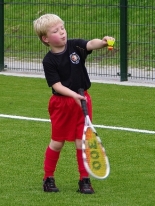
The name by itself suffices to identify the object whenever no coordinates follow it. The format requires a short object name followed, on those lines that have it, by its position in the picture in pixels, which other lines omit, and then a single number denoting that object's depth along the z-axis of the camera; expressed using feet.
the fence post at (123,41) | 97.19
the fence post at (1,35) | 106.56
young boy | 47.15
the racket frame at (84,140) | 42.90
